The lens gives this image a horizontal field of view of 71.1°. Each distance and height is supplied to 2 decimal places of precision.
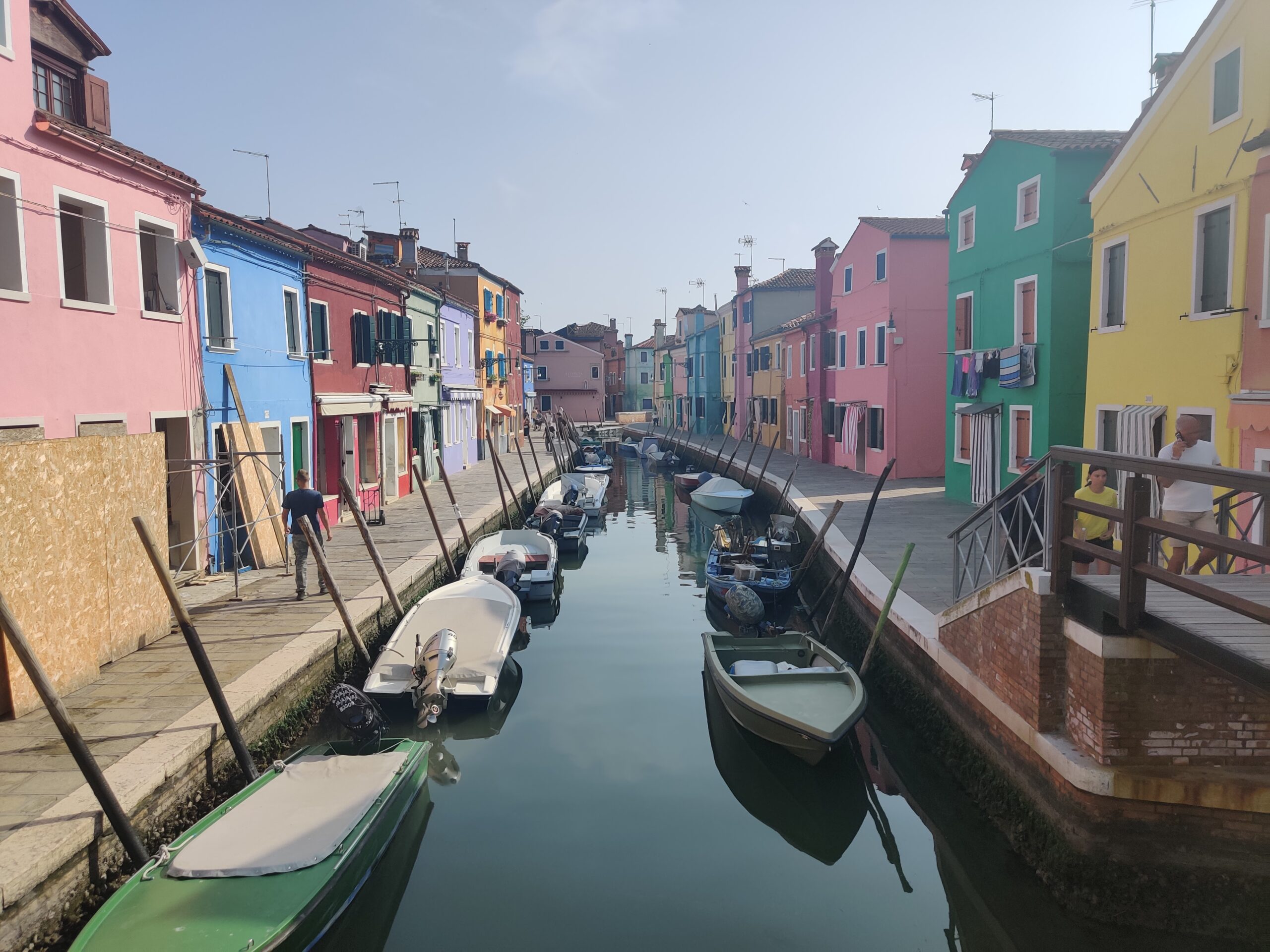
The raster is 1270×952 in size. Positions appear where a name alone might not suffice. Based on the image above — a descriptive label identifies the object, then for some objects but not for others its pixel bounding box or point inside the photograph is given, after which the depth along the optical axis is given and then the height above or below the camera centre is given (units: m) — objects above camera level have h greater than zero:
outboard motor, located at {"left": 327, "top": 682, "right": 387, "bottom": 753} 8.66 -3.01
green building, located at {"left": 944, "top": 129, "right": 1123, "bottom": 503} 15.29 +1.82
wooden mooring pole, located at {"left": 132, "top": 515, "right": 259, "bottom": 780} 6.86 -1.90
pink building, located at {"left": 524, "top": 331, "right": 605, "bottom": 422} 69.56 +2.44
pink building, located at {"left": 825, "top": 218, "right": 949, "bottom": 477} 23.52 +1.64
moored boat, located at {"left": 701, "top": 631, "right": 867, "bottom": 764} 8.10 -2.94
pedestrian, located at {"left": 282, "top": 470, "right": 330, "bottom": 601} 11.41 -1.31
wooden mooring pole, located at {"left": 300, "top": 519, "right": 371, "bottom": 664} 9.94 -2.08
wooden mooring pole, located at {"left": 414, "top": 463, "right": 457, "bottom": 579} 14.70 -2.22
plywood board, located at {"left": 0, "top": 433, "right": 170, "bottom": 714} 7.25 -1.24
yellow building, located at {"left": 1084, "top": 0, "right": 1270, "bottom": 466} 9.70 +1.88
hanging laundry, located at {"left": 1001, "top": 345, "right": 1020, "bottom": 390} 16.42 +0.54
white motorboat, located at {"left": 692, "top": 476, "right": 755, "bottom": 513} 25.53 -2.73
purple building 28.84 +0.58
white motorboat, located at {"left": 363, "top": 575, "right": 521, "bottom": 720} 9.58 -2.81
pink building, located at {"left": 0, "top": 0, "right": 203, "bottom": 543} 9.09 +1.76
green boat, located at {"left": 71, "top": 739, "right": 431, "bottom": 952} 5.13 -2.94
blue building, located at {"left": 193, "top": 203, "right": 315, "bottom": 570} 12.85 +1.12
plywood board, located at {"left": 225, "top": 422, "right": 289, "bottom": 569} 12.84 -1.26
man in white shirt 7.11 -0.82
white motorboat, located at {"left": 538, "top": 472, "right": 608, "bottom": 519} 24.34 -2.54
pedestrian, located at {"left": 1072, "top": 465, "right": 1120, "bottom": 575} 7.80 -1.18
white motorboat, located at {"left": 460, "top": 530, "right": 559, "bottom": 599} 14.96 -2.74
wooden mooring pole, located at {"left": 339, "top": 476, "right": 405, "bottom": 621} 11.41 -1.88
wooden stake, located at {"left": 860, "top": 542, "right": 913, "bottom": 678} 9.96 -2.39
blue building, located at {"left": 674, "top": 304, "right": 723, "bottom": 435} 51.00 +1.70
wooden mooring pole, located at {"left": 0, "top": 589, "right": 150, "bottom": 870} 5.51 -1.96
